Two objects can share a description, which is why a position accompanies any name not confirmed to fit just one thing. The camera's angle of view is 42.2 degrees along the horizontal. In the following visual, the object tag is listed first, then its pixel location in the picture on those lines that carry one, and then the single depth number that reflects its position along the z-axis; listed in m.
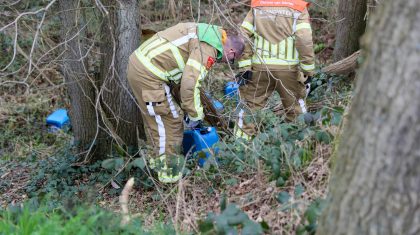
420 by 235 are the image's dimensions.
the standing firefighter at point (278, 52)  5.63
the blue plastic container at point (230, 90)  6.79
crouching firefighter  4.88
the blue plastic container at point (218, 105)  6.06
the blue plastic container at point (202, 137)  5.51
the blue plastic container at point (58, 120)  7.98
